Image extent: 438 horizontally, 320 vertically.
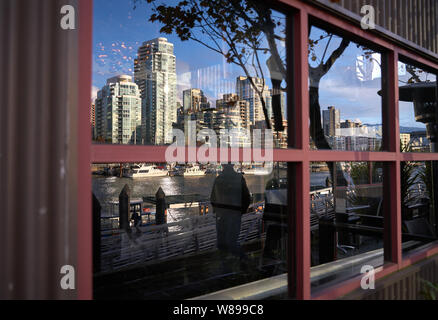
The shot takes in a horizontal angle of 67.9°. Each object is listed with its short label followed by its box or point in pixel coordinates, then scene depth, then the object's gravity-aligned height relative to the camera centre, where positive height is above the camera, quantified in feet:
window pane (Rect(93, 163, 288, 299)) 8.41 -2.99
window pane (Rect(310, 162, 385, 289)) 6.41 -1.91
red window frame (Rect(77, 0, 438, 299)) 2.98 +0.10
